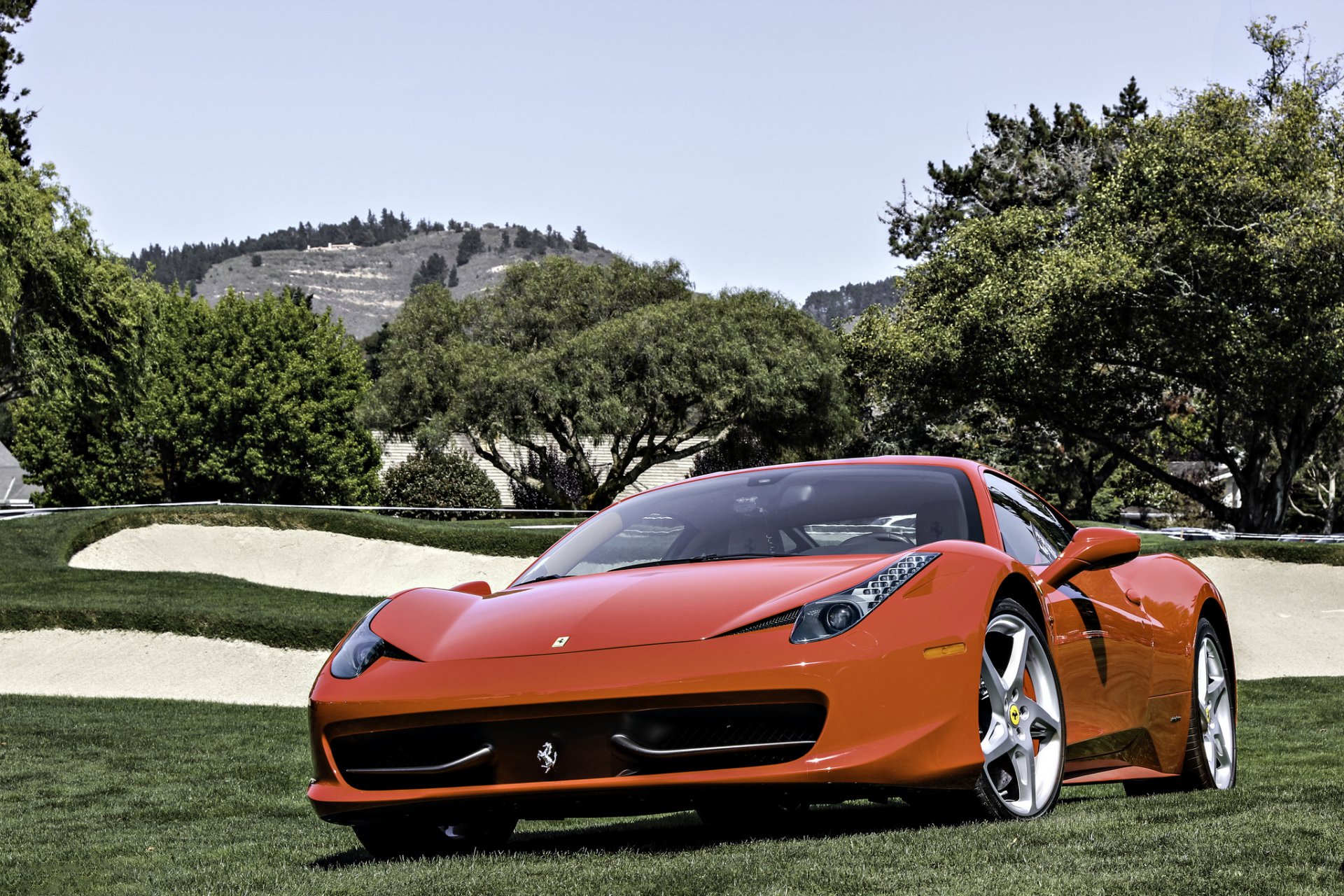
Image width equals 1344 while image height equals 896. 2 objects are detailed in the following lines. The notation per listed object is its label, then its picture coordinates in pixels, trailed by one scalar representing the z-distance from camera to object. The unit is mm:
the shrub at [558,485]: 54000
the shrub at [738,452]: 50219
